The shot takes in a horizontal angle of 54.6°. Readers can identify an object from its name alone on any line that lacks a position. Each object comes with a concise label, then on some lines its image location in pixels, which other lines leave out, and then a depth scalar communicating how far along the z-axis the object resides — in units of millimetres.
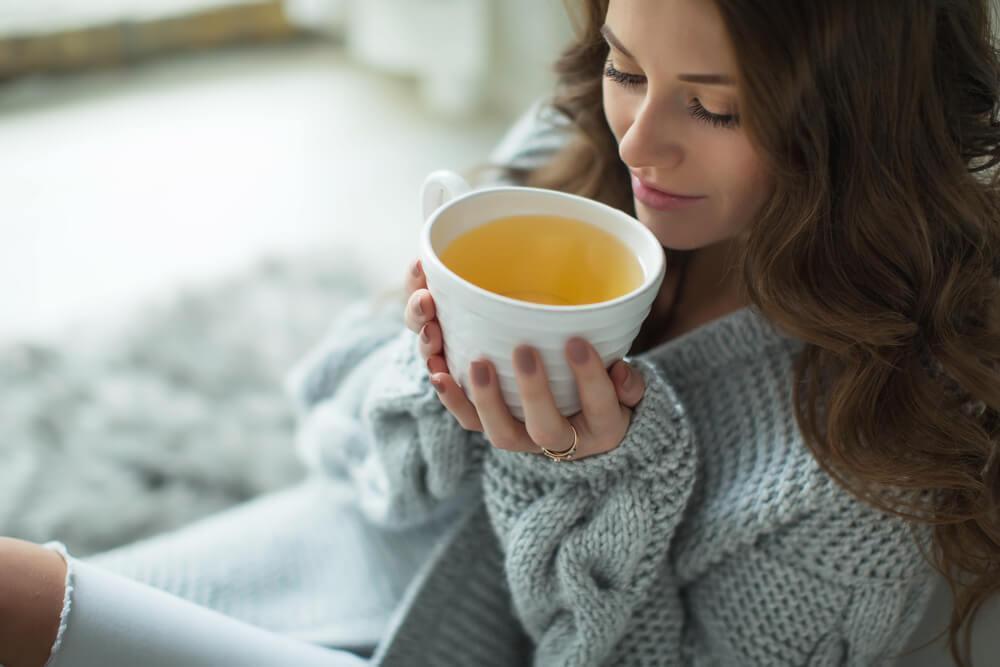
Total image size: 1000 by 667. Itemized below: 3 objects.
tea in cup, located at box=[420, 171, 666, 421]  569
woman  643
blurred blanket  1241
